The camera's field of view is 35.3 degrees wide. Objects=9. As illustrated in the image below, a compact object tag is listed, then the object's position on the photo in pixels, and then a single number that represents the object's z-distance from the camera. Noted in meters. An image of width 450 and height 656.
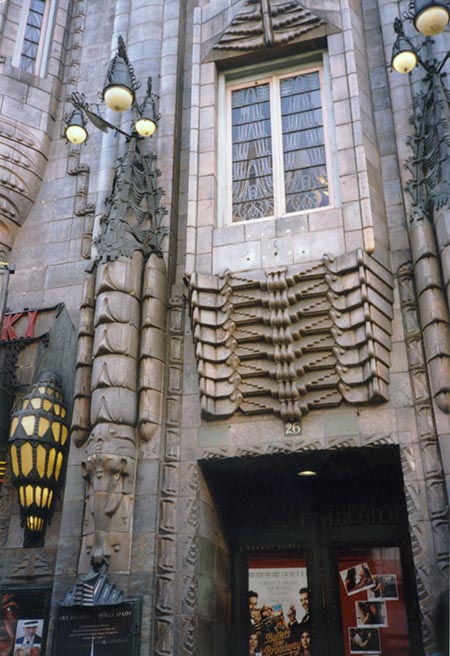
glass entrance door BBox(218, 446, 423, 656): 12.81
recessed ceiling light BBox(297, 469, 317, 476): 12.89
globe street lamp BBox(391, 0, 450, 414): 11.20
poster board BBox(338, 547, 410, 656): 12.61
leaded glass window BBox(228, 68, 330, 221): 13.82
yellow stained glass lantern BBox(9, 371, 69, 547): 12.75
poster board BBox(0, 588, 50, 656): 12.24
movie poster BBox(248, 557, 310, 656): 13.09
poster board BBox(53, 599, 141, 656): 10.66
